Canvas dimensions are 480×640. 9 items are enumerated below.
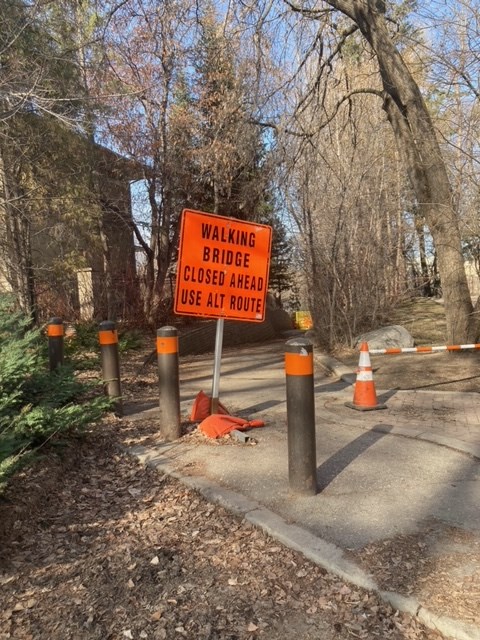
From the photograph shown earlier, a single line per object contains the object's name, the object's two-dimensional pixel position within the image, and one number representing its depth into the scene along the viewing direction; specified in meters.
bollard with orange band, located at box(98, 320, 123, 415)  6.24
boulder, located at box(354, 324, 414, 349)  11.39
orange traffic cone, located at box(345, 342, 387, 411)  6.30
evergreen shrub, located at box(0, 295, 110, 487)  3.82
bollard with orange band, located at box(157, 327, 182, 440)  5.15
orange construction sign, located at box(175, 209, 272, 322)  5.08
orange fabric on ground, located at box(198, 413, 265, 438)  5.18
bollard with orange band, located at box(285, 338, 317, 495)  3.67
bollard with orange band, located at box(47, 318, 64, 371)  6.98
